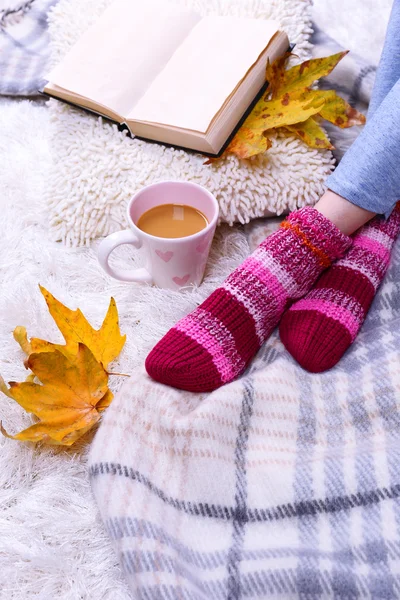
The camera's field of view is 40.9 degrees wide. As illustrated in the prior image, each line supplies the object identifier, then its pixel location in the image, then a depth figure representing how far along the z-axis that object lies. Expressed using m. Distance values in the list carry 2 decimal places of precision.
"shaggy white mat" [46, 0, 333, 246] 0.72
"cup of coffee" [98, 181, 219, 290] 0.62
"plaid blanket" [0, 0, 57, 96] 0.92
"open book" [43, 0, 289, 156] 0.72
